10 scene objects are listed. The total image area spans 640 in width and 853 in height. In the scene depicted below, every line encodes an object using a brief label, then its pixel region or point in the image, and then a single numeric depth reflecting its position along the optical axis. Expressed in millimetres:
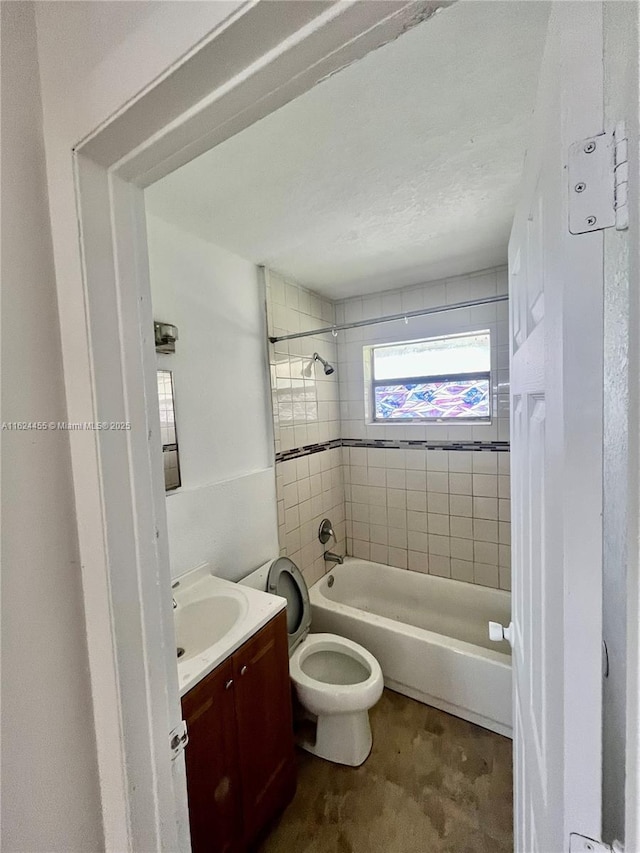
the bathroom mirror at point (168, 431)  1395
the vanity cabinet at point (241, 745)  1008
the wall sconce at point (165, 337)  1345
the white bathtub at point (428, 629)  1645
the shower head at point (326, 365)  2303
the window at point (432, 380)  2236
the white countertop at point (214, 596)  1025
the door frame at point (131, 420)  432
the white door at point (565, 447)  358
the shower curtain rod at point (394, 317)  1513
